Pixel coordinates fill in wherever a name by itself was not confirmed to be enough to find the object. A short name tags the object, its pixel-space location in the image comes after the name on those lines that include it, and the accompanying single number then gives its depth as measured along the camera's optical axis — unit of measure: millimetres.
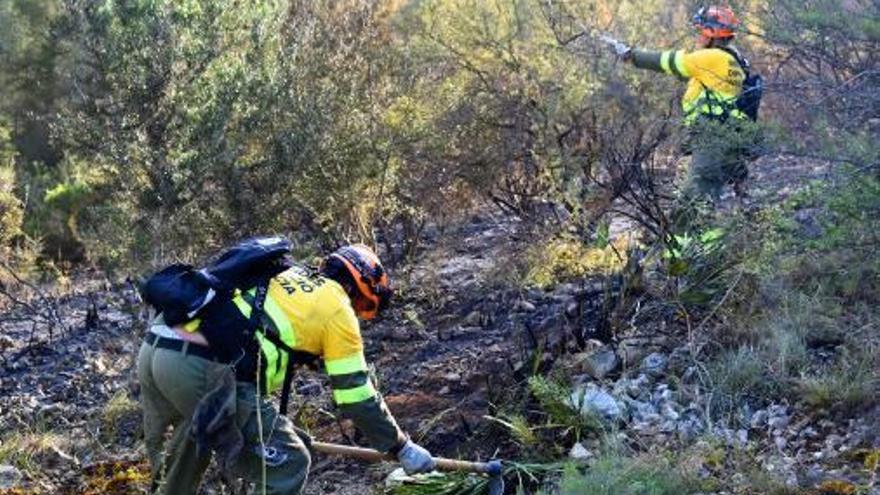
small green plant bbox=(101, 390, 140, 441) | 7457
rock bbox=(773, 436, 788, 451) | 5633
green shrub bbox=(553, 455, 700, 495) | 5188
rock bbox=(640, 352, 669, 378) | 6539
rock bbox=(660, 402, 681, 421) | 6023
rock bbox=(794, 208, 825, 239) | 6293
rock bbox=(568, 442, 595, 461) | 5766
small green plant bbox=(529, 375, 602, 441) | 6027
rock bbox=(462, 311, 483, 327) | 8359
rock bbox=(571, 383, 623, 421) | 6102
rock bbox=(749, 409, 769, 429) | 5902
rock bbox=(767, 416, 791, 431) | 5824
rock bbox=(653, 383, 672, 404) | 6232
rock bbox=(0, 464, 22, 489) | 6625
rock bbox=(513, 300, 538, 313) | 8219
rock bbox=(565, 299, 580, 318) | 7348
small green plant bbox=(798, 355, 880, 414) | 5781
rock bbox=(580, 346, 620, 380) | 6598
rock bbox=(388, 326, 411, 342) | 8453
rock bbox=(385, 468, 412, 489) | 5820
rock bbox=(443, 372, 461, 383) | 7254
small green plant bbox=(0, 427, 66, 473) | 6891
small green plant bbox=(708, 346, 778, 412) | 6066
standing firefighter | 7695
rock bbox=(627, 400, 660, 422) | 6086
